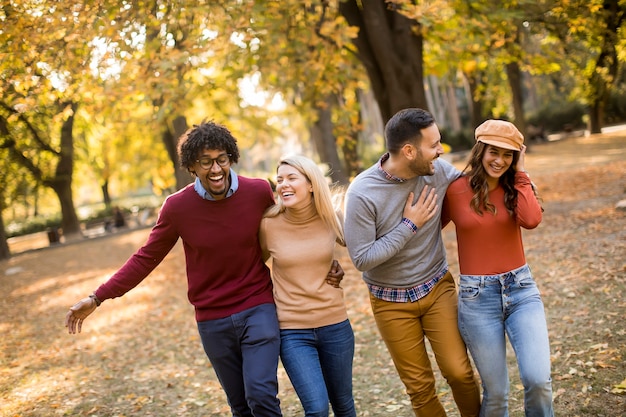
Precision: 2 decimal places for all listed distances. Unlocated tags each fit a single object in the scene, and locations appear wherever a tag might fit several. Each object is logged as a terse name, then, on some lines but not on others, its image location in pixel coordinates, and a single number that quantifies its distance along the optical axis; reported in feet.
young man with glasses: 14.05
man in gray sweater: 13.55
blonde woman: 13.89
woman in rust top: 13.00
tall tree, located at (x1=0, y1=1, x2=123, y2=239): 23.75
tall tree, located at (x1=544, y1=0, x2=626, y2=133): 31.24
